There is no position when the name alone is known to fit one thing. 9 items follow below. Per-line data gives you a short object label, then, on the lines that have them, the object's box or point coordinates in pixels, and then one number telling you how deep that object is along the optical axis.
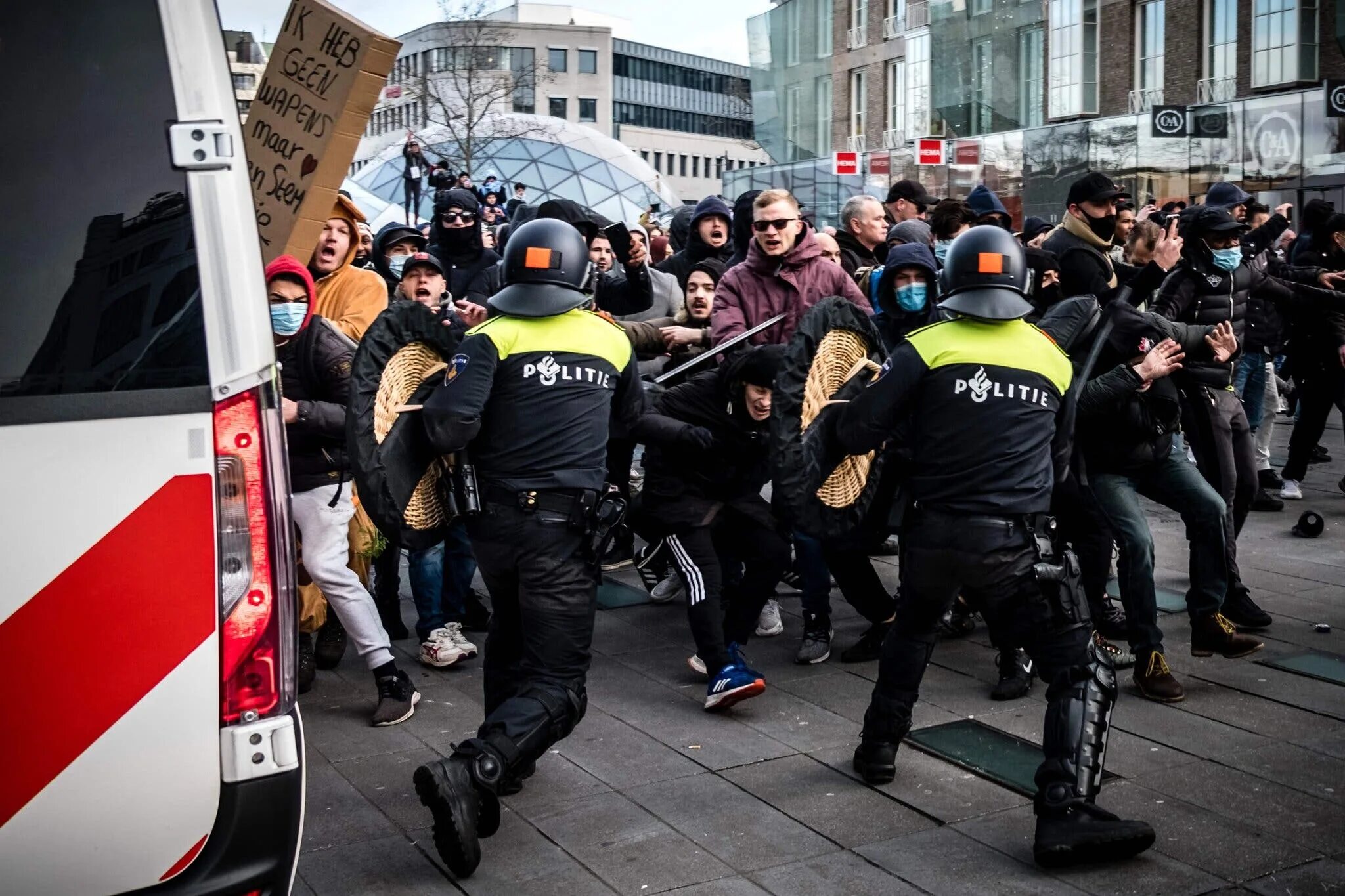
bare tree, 45.97
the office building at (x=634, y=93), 108.00
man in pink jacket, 6.96
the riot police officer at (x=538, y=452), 4.70
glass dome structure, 53.56
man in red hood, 5.96
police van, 2.59
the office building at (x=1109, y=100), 23.19
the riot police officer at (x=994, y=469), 4.67
